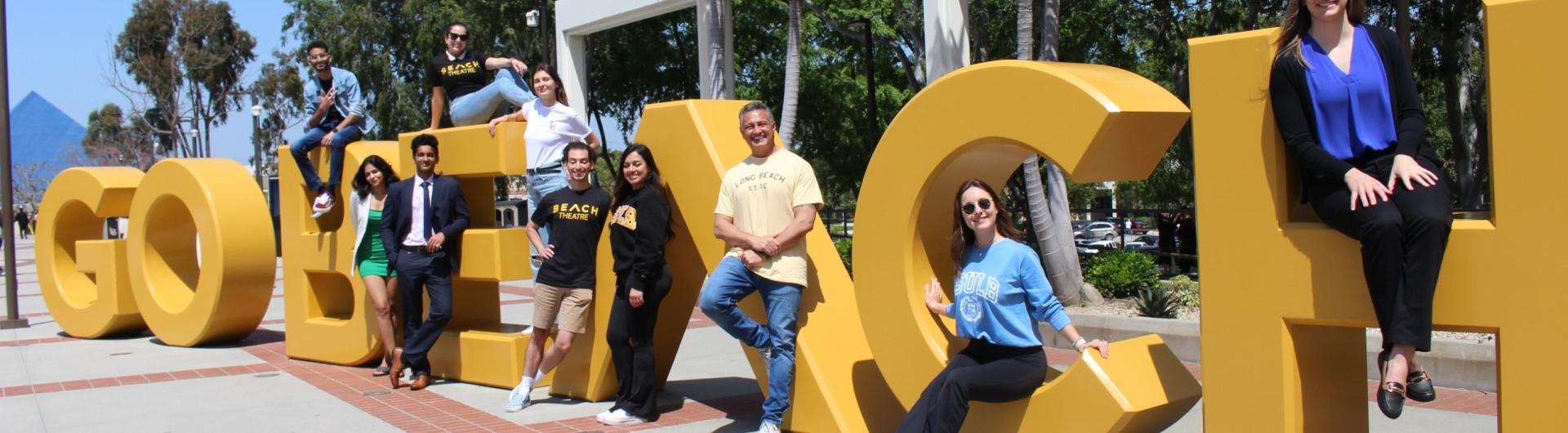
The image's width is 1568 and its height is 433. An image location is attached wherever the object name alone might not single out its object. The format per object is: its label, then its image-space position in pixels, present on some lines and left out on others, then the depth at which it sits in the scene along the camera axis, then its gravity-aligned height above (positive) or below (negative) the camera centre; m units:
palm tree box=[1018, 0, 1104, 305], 11.11 -0.31
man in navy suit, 8.01 -0.08
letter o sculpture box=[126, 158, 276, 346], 10.44 -0.18
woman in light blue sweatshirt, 4.79 -0.46
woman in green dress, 8.43 -0.10
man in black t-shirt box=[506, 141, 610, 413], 7.12 -0.22
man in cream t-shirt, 5.86 -0.13
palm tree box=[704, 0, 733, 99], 14.46 +1.96
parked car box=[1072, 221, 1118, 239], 29.94 -0.75
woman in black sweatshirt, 6.57 -0.32
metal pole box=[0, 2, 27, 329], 13.02 +0.23
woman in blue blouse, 3.70 +0.11
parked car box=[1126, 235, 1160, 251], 22.65 -0.87
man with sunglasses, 8.27 +1.00
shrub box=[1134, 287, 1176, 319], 9.82 -0.83
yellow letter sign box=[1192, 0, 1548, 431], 3.63 -0.23
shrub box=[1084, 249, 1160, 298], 11.38 -0.69
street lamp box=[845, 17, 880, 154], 20.44 +2.06
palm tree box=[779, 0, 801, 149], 14.62 +1.52
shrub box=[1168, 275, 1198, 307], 10.74 -0.83
